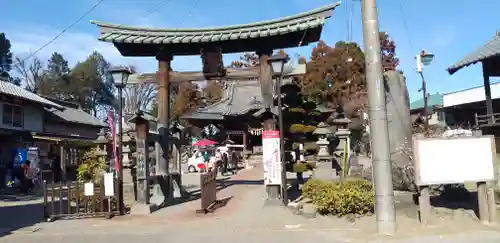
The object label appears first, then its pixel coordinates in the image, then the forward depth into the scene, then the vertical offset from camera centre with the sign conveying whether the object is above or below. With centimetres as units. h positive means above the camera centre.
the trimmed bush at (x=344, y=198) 999 -104
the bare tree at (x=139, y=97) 4369 +658
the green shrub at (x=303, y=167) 1630 -45
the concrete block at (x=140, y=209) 1199 -131
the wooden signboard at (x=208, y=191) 1148 -90
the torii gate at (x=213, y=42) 1394 +384
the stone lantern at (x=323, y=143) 1375 +34
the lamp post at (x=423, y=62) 1848 +376
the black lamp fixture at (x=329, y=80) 3798 +631
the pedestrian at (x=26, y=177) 1950 -54
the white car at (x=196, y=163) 2881 -29
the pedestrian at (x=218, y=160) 2481 -12
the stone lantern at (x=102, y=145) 1595 +66
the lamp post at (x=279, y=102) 1209 +147
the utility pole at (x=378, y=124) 803 +51
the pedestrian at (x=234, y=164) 2799 -43
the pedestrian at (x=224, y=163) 2591 -31
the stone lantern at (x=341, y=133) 1527 +70
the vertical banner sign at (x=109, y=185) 1150 -59
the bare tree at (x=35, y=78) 5045 +1008
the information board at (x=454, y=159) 898 -22
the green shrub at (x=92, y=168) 1502 -16
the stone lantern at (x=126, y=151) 1477 +36
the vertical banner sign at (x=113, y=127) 1227 +98
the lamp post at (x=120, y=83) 1232 +232
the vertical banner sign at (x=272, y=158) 1215 -6
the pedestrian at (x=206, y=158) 2757 +0
